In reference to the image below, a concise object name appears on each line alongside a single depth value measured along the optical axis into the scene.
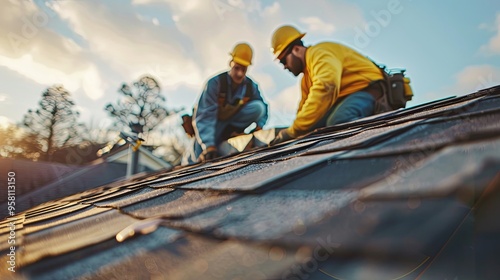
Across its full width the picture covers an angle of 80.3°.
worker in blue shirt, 4.36
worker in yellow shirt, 2.87
